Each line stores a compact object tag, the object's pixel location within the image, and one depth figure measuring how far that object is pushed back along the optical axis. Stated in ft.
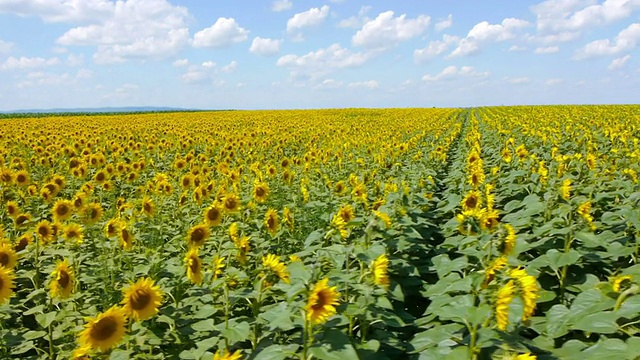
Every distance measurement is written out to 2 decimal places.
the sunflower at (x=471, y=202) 13.41
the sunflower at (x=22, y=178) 21.45
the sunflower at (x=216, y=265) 9.77
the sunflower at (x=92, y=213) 14.30
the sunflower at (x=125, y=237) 12.67
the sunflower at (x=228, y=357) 6.52
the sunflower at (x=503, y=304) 6.86
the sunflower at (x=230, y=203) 14.40
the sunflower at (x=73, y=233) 13.28
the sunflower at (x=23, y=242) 13.17
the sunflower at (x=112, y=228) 13.07
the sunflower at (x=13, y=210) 15.29
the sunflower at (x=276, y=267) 8.74
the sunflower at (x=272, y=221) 14.11
